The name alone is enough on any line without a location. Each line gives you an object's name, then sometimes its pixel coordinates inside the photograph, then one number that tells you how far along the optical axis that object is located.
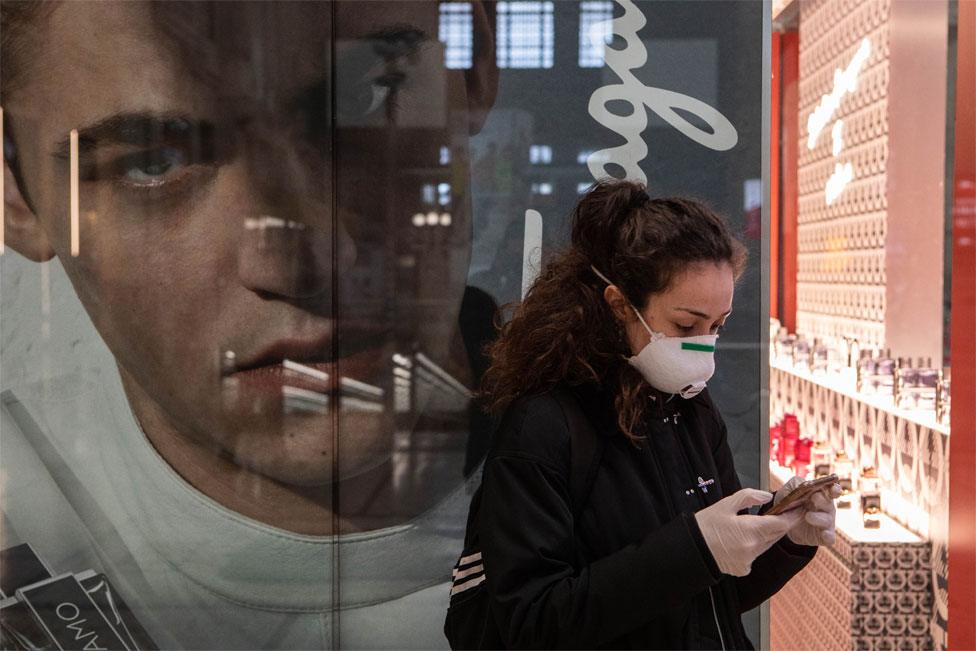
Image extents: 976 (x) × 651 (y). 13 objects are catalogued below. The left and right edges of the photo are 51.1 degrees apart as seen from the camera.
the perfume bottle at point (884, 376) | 3.83
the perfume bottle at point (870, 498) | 3.47
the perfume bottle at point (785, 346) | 5.16
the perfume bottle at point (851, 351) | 4.44
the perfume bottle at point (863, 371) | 3.94
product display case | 3.31
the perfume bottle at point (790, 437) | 4.47
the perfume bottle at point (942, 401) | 3.26
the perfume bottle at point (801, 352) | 4.93
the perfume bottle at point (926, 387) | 3.50
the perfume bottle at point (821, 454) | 4.11
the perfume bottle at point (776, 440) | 4.63
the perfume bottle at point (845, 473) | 3.75
